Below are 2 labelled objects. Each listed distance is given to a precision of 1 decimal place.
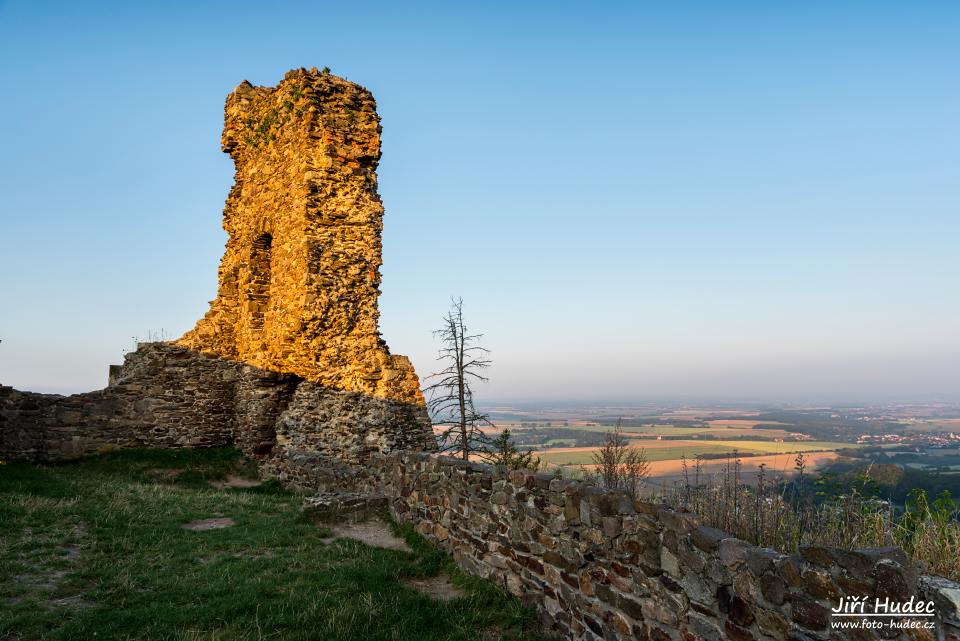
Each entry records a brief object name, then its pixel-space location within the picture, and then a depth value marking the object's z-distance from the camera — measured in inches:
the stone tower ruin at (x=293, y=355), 538.3
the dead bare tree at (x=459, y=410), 601.0
